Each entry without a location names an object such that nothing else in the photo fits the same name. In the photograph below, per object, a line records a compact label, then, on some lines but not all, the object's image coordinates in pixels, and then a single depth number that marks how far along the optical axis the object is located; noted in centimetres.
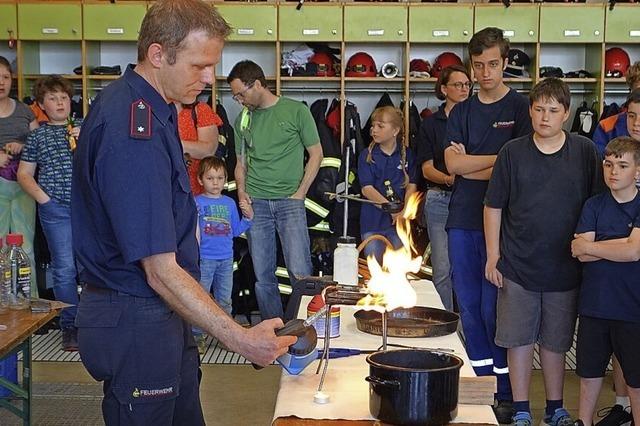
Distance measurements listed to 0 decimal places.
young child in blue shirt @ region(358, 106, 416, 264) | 563
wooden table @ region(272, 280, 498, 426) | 202
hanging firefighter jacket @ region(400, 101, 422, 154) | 655
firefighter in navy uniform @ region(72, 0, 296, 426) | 197
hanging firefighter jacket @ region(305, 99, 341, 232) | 612
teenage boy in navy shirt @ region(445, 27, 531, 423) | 402
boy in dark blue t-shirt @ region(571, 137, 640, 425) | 351
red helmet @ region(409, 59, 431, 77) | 677
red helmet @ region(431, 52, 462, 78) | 681
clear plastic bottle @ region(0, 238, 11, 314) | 338
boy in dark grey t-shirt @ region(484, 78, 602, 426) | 368
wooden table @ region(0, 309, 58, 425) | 290
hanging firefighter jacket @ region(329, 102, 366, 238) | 610
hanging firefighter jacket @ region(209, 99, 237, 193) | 611
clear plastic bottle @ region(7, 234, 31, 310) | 339
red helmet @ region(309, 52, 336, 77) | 673
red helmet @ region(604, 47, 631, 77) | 669
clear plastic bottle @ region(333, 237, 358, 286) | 330
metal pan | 268
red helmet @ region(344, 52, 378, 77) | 677
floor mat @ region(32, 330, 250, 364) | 519
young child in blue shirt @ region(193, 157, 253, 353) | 541
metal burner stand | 227
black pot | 190
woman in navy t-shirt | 516
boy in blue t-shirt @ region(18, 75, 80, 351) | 532
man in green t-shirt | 553
